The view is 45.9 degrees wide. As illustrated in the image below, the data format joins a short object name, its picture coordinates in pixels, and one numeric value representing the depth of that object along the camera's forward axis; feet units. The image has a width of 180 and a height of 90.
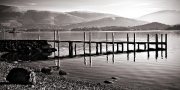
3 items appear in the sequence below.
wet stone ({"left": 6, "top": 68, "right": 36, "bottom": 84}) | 51.16
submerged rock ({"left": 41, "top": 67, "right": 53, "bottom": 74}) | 78.47
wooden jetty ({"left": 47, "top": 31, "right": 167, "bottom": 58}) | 150.00
